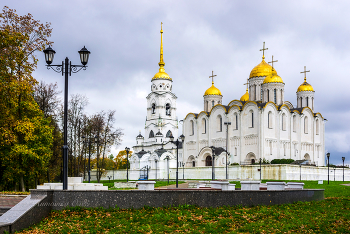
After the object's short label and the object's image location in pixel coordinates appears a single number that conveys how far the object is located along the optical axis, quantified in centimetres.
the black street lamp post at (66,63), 1363
